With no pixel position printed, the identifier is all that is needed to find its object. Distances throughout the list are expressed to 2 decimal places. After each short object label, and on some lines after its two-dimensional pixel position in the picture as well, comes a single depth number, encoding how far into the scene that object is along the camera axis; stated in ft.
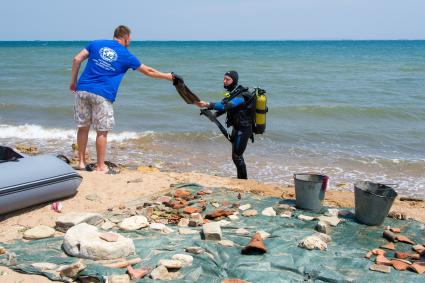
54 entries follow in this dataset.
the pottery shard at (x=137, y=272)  12.57
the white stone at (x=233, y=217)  17.71
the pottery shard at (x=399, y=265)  13.78
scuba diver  21.74
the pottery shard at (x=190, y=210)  18.25
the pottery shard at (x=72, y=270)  12.59
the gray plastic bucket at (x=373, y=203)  17.15
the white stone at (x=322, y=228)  16.59
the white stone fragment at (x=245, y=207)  18.86
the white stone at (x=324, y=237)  15.74
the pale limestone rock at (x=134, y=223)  16.30
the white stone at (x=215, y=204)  19.19
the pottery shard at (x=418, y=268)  13.53
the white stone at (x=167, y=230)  16.17
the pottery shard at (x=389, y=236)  16.14
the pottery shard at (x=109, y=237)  14.03
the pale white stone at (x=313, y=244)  14.87
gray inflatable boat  16.76
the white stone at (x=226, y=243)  14.98
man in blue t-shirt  21.02
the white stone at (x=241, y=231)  16.02
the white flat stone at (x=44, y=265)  13.09
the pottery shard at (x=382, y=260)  14.02
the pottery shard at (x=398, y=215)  18.67
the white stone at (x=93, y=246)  13.66
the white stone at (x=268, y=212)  18.33
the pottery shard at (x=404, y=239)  16.01
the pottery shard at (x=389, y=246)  15.40
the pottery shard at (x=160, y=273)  12.60
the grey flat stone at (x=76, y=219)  16.08
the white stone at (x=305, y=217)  17.81
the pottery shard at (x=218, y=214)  17.78
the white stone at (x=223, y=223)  16.91
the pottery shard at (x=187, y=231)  15.99
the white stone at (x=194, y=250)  14.10
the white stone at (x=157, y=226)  16.38
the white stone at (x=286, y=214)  18.12
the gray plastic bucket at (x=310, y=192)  18.48
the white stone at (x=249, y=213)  18.17
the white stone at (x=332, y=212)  18.46
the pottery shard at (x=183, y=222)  17.01
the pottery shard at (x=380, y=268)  13.57
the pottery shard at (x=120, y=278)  12.30
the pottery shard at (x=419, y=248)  15.17
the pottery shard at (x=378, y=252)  14.80
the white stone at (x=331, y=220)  17.38
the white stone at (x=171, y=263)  13.06
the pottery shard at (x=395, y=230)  16.96
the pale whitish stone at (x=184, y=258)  13.43
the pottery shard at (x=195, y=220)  16.87
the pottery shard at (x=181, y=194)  20.31
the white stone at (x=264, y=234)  15.76
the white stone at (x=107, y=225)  16.39
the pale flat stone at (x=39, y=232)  15.48
